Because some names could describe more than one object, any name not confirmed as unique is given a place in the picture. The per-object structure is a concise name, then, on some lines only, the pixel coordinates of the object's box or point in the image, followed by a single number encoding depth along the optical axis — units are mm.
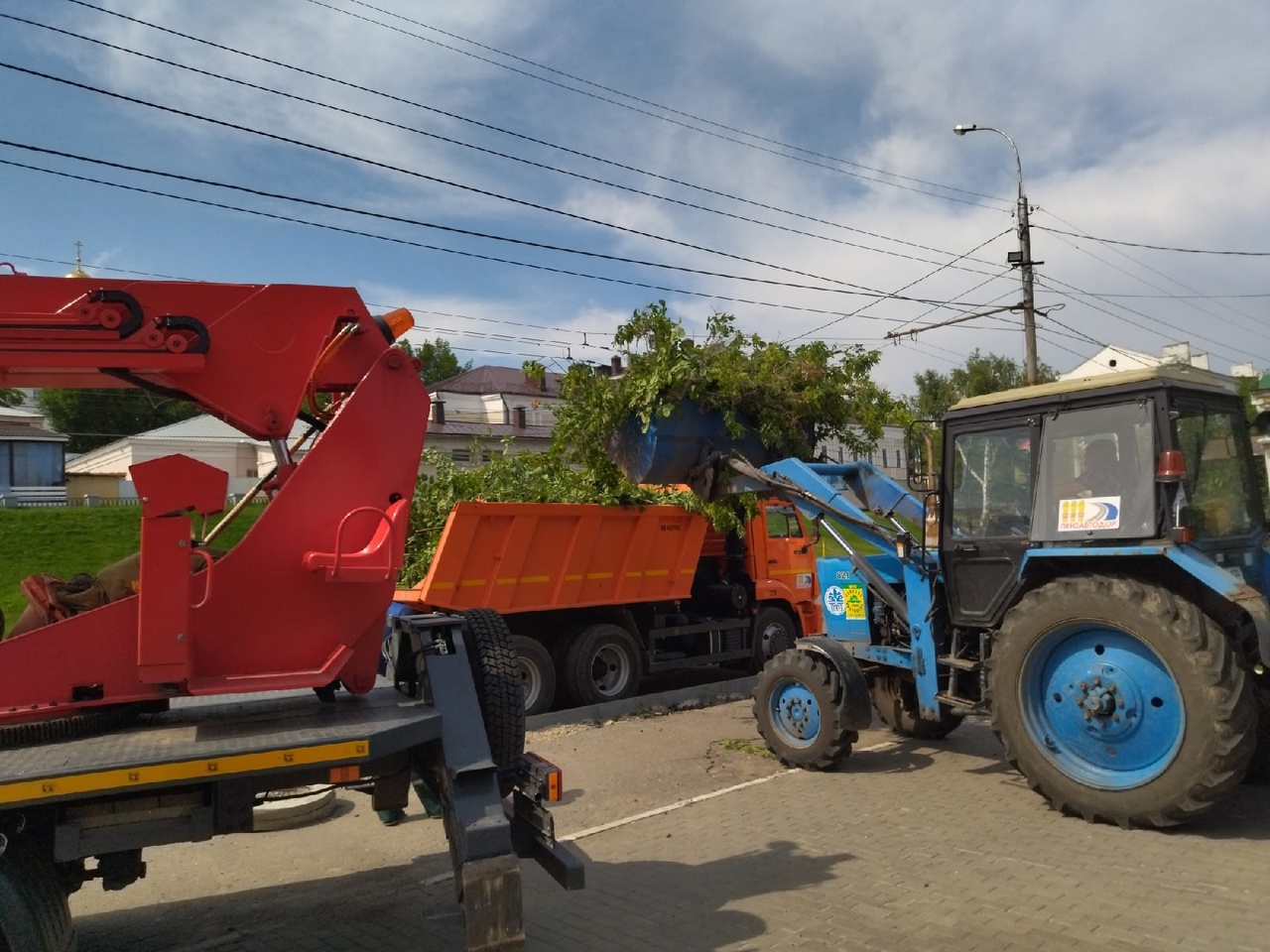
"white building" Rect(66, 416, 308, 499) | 32062
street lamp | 19094
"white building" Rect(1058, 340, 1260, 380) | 27567
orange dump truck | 9250
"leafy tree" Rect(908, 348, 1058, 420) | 54875
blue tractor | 5297
